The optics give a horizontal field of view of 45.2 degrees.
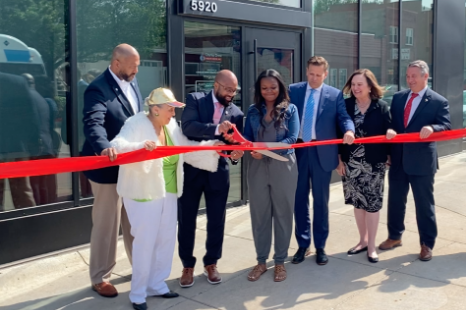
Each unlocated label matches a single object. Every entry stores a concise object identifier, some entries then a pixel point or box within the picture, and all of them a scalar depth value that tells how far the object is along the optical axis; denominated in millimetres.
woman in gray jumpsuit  4801
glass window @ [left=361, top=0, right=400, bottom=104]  9758
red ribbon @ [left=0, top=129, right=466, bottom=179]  3811
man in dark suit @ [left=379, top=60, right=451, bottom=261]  5301
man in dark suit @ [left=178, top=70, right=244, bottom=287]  4648
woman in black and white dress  5289
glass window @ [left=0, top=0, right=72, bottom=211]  5293
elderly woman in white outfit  4219
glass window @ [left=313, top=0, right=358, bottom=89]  8789
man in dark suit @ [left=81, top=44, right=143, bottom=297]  4477
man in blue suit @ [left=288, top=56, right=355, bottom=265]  5203
